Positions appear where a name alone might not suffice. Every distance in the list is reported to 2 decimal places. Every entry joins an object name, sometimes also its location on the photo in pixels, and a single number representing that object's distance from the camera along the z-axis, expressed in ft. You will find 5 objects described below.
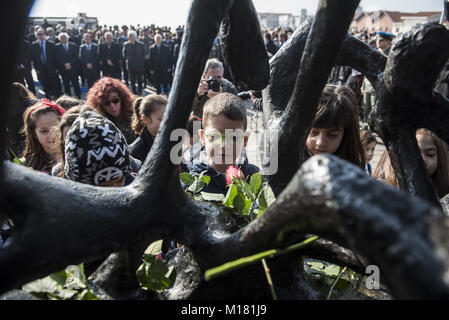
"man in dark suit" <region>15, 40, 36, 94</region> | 35.46
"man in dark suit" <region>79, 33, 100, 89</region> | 40.27
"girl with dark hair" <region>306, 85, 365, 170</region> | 7.09
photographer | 14.69
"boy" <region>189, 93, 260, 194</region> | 7.22
